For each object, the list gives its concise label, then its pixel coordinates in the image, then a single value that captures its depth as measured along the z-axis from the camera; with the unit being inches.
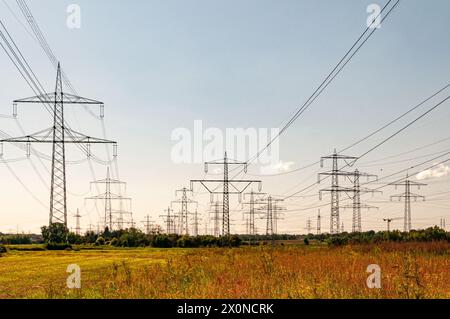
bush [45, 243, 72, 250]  2581.2
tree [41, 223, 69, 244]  2588.6
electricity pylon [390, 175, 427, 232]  3410.4
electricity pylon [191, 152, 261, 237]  2322.5
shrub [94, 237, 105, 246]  3841.5
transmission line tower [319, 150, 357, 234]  2615.7
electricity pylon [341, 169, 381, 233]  2935.5
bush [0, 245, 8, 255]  2451.0
